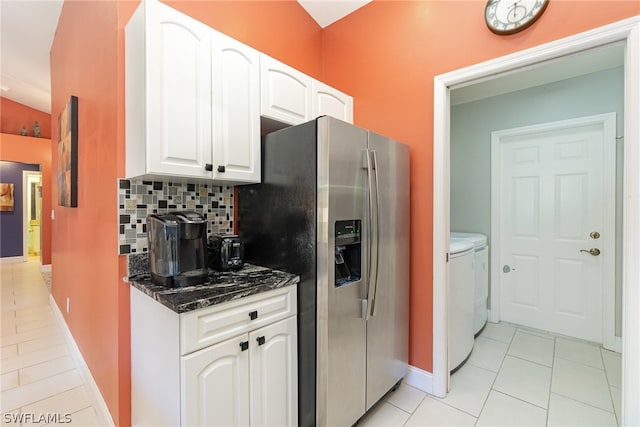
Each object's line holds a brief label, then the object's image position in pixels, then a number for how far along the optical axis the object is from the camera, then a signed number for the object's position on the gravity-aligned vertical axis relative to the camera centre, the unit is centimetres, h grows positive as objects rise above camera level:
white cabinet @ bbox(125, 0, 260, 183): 130 +57
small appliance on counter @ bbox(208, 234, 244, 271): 162 -24
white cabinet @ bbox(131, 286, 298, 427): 113 -69
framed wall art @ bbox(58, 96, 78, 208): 223 +46
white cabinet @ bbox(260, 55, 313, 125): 178 +79
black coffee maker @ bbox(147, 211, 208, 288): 131 -18
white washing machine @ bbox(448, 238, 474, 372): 219 -74
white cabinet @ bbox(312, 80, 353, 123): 212 +87
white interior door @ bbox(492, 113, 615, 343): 270 -14
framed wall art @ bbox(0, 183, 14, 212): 587 +31
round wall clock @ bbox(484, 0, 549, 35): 162 +117
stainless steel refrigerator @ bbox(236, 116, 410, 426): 147 -21
